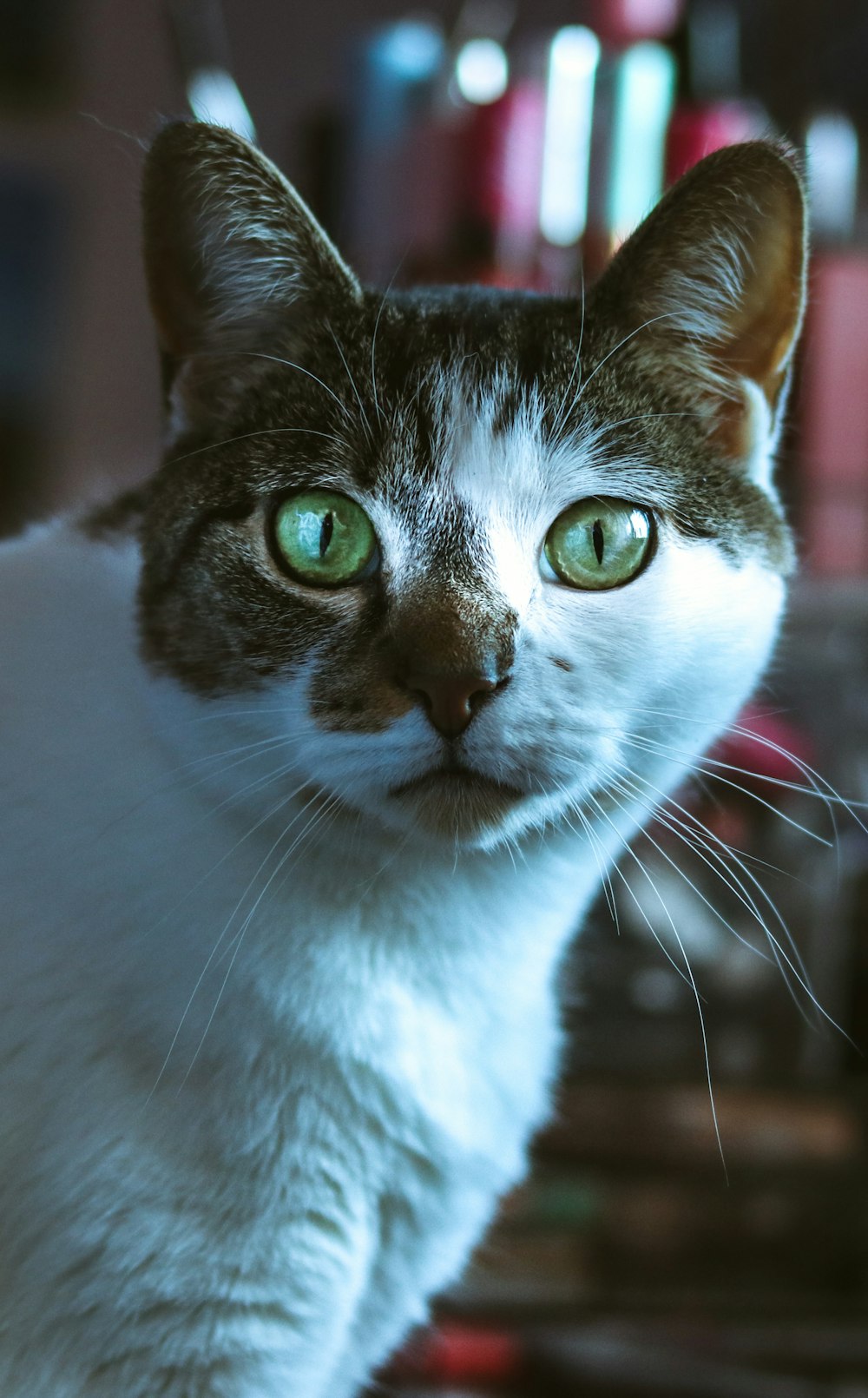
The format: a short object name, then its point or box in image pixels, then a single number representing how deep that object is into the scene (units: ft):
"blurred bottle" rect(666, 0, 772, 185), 1.83
